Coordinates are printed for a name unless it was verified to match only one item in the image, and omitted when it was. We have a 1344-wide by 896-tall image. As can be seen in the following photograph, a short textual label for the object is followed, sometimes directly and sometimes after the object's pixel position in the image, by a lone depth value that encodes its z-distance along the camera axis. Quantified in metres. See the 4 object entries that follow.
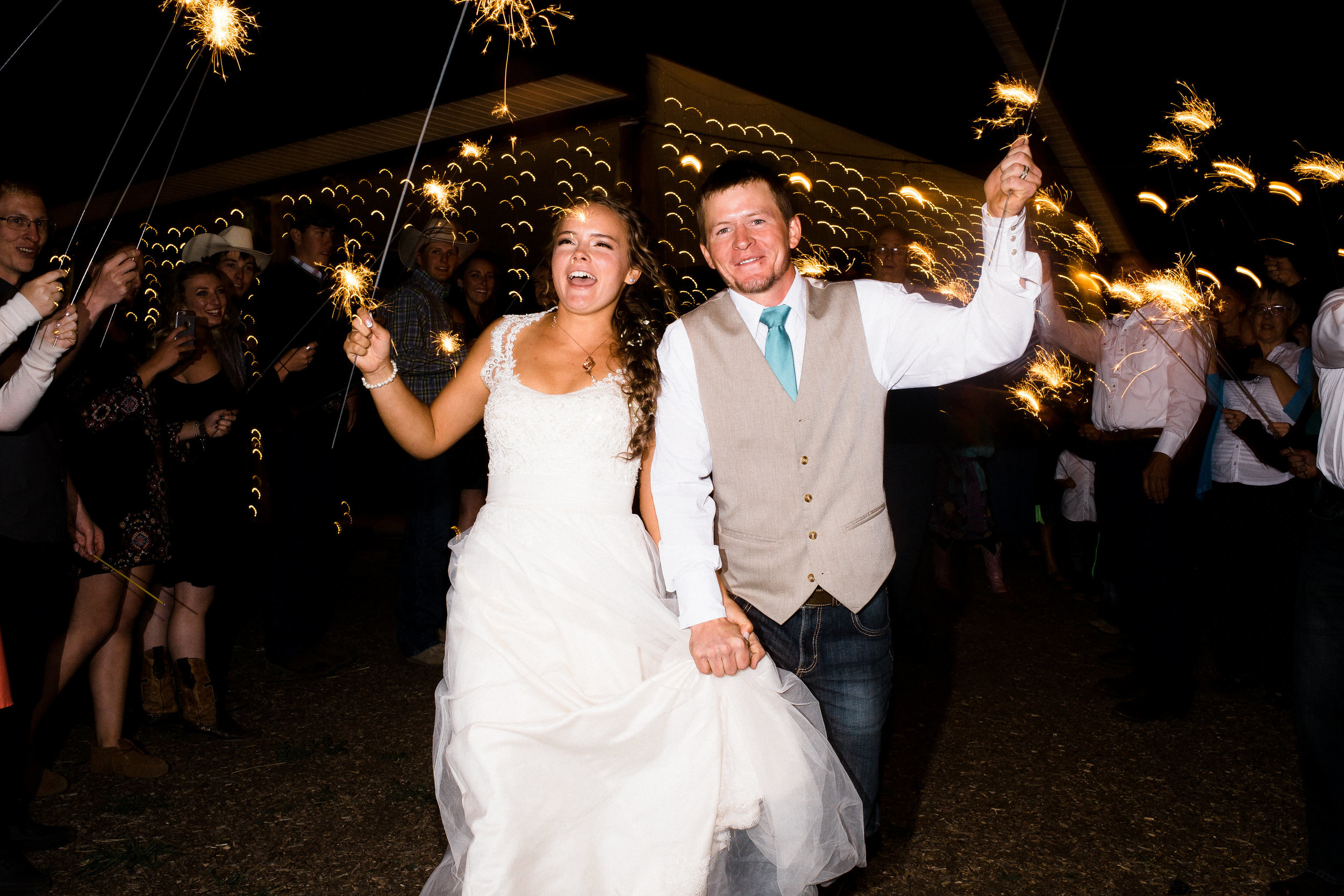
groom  2.44
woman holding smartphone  4.27
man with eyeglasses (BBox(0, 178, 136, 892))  3.02
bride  2.22
